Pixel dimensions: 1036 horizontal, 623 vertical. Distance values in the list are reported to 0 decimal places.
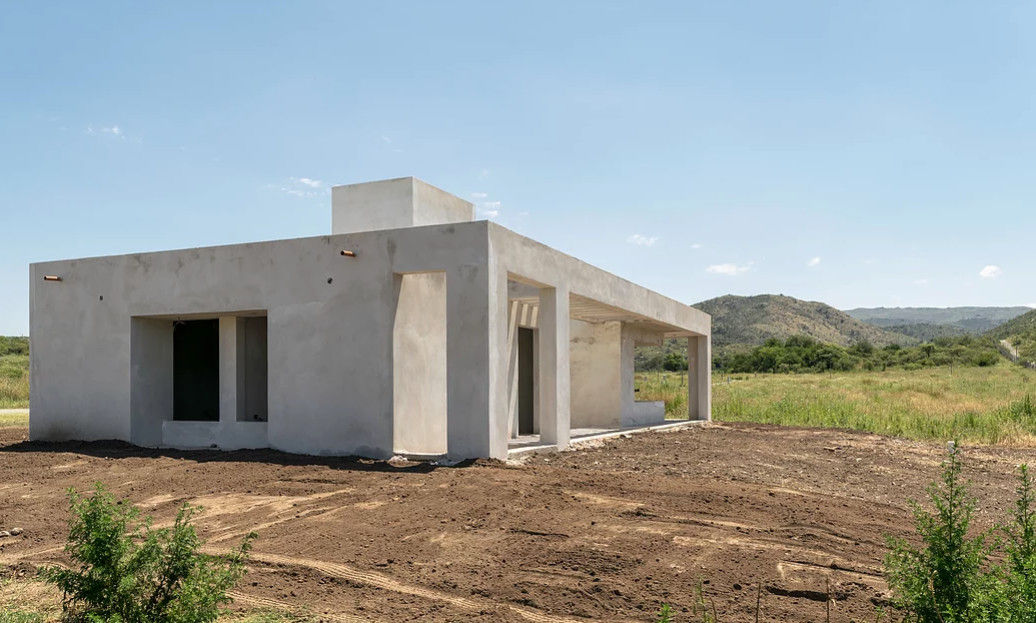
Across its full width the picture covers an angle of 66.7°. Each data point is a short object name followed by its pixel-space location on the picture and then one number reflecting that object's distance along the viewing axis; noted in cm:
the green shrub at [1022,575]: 401
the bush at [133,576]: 463
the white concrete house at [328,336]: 1200
